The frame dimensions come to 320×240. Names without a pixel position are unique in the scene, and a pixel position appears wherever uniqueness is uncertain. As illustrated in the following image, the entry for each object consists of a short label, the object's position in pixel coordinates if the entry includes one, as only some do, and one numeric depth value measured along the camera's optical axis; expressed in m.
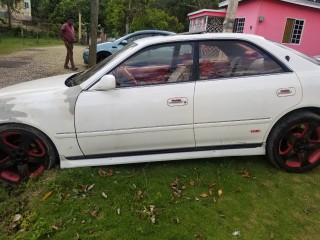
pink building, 14.59
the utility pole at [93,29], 6.09
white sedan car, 3.08
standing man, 9.60
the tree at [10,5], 25.86
